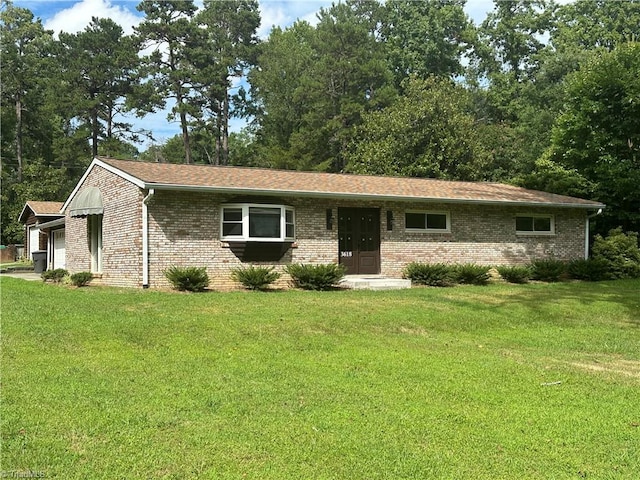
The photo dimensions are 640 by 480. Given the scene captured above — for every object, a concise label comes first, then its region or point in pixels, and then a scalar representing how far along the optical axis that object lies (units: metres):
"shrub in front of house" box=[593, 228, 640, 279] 18.84
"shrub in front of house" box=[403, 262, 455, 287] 15.48
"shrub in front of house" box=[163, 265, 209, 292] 12.92
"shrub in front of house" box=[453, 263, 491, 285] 15.98
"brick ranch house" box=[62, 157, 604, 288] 14.01
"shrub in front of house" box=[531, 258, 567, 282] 17.38
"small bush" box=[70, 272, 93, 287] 14.84
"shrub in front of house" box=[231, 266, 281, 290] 13.52
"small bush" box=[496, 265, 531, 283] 16.75
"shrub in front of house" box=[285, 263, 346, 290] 13.98
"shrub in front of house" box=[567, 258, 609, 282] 18.05
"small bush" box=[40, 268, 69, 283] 16.98
